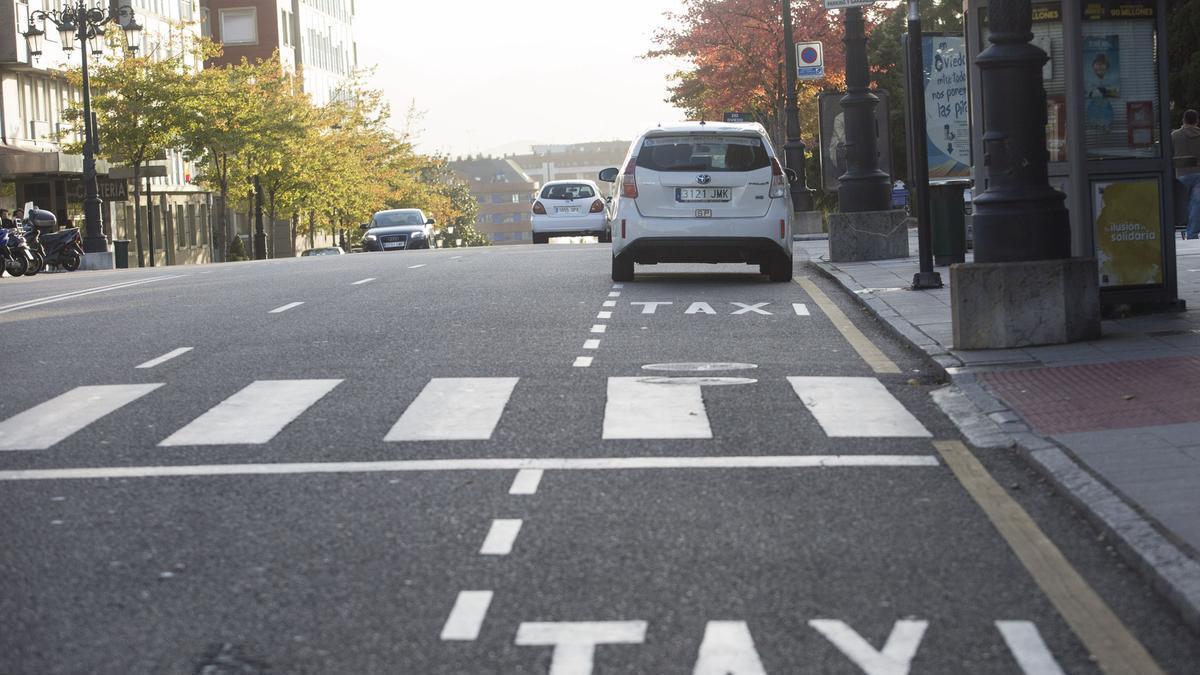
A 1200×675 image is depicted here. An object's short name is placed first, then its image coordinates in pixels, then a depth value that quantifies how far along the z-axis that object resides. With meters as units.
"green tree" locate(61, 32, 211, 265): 60.69
